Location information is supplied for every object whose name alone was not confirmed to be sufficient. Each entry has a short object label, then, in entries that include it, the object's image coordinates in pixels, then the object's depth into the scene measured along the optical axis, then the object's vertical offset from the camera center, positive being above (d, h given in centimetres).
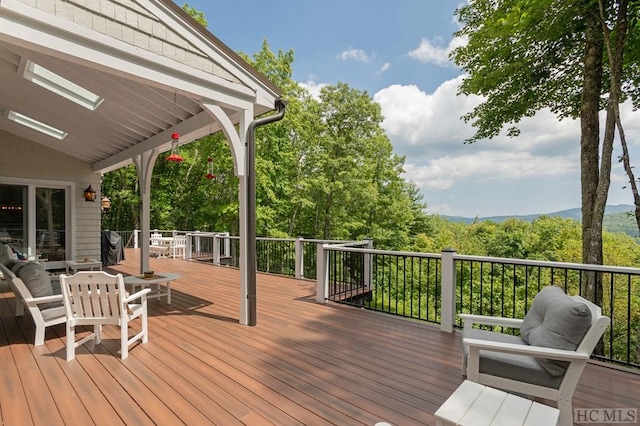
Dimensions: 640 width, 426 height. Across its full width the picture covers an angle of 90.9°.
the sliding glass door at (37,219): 741 -19
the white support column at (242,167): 408 +59
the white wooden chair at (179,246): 1130 -124
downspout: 421 -18
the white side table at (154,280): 468 -107
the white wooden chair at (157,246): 1155 -128
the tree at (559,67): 593 +338
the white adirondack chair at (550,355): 203 -97
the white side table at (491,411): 147 -98
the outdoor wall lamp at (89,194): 856 +46
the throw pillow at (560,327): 206 -79
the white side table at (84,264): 709 -121
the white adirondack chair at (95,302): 317 -94
